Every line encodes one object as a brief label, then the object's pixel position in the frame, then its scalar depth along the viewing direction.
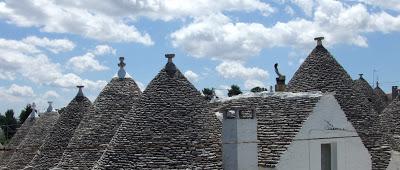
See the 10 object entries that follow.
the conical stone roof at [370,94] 29.54
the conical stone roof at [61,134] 20.45
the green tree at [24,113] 68.51
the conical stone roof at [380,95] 31.06
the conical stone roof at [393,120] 22.24
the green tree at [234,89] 58.49
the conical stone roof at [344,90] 19.31
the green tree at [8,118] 84.91
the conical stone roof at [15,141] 30.61
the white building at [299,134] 15.33
